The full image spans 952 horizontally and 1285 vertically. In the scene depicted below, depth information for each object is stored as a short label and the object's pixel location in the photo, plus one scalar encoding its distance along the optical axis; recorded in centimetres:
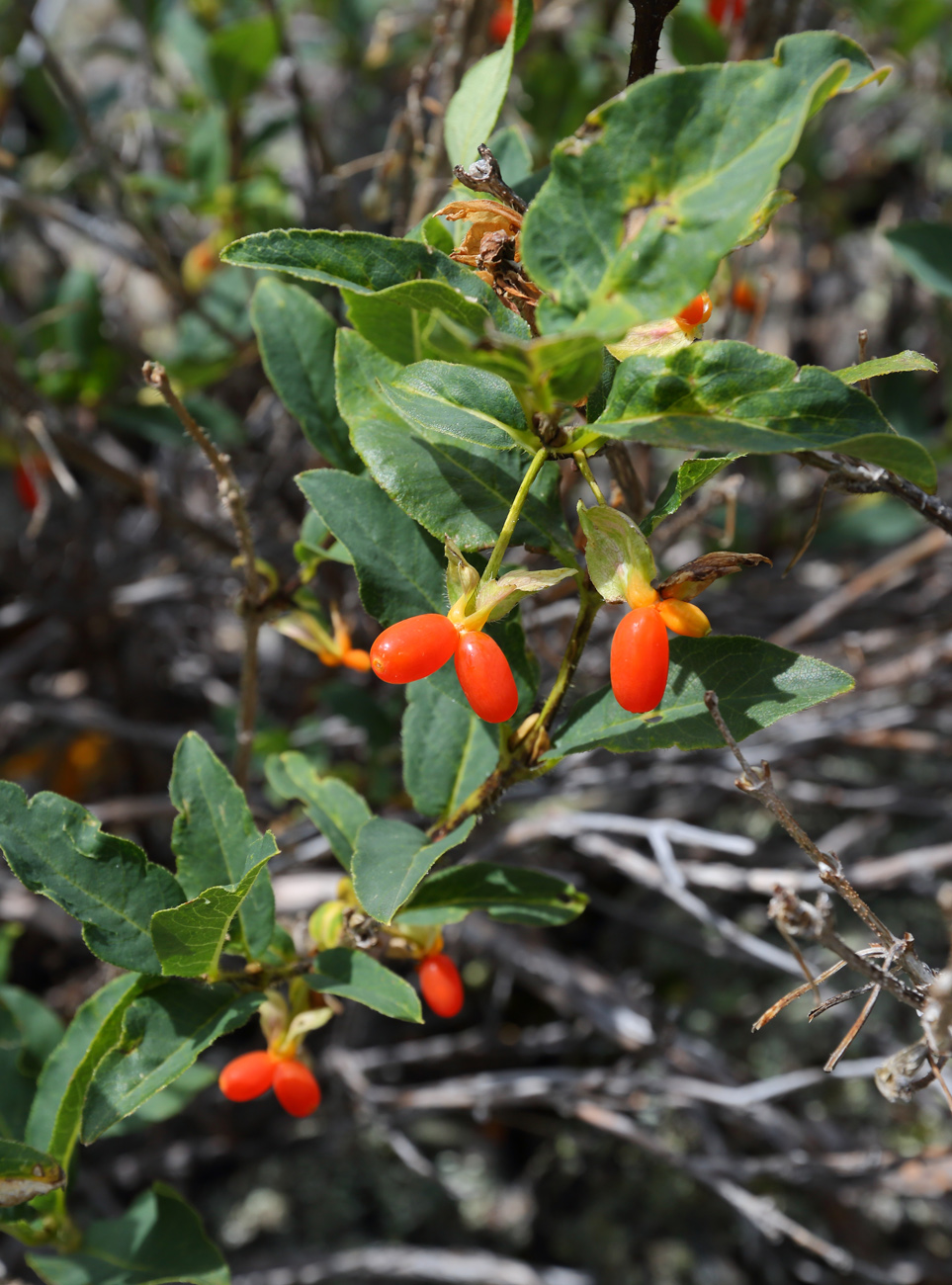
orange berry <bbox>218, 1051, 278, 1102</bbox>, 41
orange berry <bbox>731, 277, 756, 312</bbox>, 66
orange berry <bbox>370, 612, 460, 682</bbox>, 38
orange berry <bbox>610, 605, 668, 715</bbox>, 37
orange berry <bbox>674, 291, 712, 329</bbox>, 38
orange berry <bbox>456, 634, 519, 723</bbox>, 38
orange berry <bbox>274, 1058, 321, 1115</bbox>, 42
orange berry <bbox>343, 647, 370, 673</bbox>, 44
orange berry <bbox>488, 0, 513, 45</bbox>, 76
